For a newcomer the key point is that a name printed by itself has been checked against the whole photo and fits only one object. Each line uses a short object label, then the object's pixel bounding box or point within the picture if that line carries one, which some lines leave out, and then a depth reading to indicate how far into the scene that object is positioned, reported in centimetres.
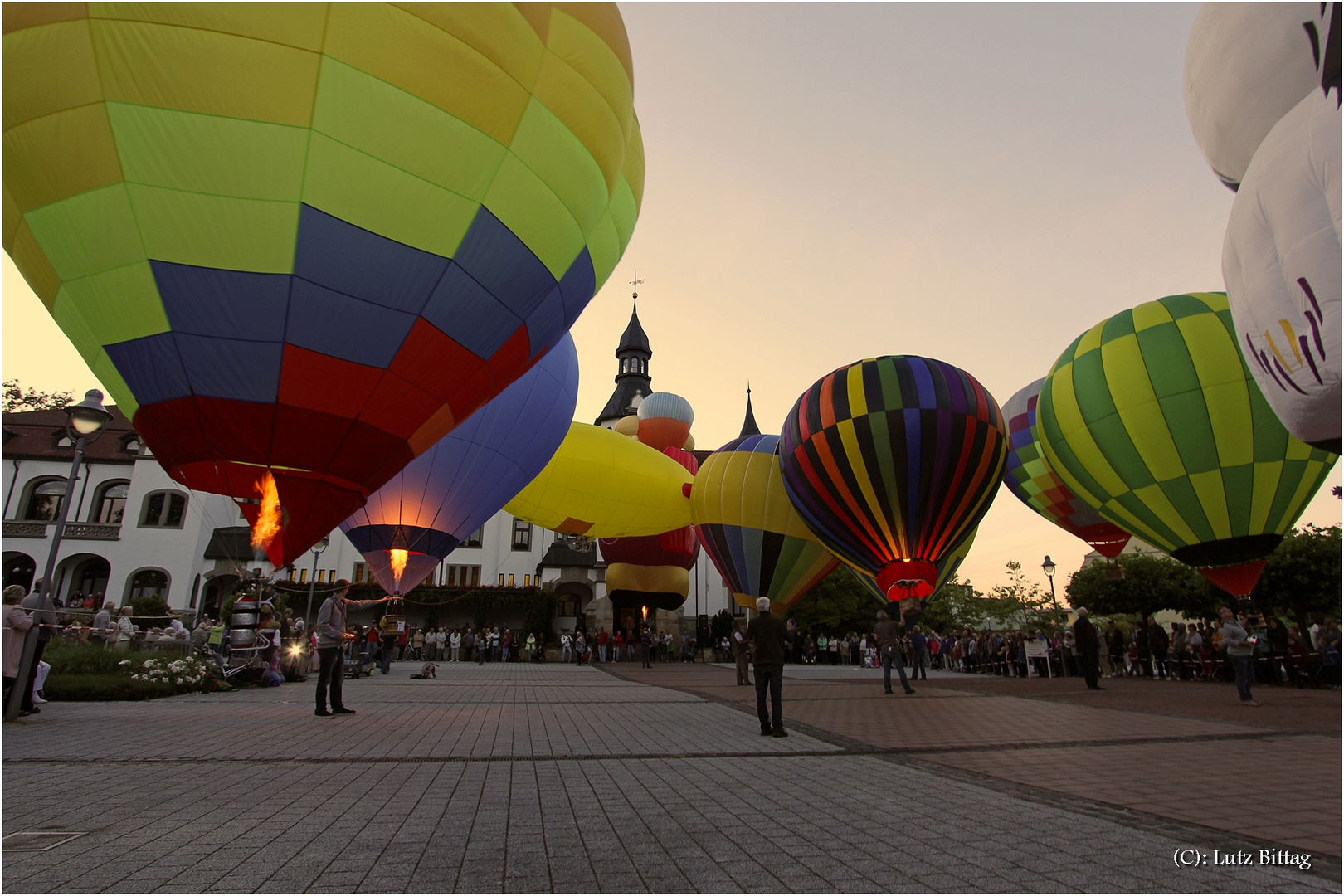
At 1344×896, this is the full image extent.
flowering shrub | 1089
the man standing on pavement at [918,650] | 1720
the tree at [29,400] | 3941
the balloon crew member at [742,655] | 1398
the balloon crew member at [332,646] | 848
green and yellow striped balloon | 1293
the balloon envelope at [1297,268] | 390
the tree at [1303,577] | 2916
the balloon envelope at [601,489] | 1777
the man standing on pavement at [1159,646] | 1830
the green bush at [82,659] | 1084
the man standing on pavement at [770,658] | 721
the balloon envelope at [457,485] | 1202
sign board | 1931
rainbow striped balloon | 1582
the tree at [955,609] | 5138
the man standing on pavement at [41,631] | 732
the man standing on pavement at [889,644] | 1314
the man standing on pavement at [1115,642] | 1970
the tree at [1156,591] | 3775
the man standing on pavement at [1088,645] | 1330
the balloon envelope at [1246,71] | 511
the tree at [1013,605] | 6600
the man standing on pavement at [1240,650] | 1046
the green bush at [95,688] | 994
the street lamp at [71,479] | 716
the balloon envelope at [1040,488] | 2094
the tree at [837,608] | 3769
